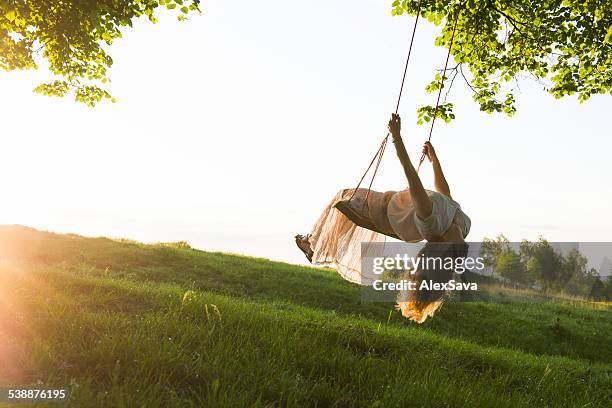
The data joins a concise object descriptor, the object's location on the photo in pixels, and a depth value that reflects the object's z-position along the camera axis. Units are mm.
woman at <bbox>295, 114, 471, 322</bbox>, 5656
